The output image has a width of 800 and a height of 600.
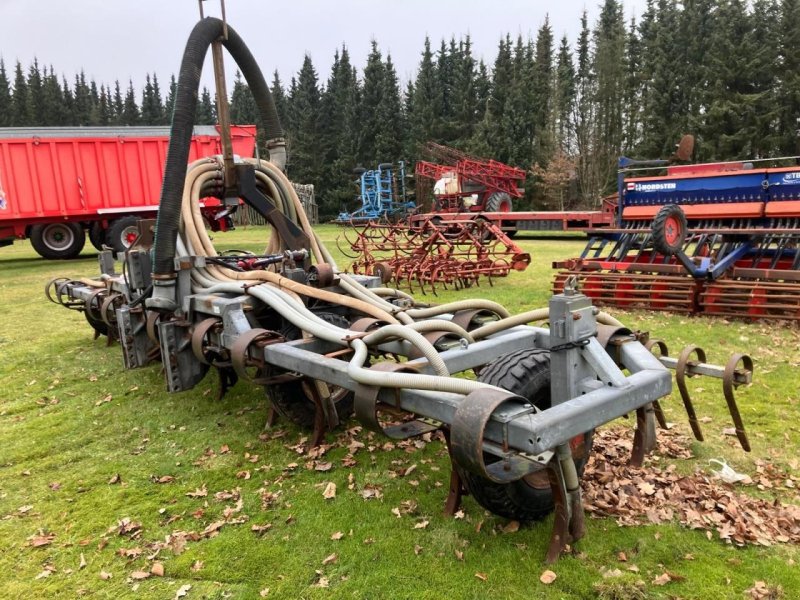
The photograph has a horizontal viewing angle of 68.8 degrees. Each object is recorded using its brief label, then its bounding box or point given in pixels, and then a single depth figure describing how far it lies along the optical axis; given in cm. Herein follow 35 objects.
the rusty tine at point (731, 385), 258
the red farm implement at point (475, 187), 2136
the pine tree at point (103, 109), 5262
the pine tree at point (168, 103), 5497
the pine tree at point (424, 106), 3784
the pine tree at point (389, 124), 3803
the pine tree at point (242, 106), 4675
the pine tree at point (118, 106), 5547
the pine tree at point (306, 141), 3925
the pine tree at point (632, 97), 3159
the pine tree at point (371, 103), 3850
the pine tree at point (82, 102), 5209
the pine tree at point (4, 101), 4815
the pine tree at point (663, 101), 2953
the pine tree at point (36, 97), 4912
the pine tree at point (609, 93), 3178
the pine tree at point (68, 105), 5122
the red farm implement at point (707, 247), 673
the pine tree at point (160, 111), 5378
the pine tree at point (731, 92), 2725
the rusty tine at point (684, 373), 271
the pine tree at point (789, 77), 2669
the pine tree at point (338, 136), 3803
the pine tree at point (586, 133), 3066
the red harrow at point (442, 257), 995
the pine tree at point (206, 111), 4928
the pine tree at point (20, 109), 4817
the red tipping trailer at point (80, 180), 1374
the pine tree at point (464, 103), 3788
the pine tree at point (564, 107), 3356
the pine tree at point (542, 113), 3331
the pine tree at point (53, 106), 4981
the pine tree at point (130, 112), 5503
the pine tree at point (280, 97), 4353
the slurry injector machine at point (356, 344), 218
